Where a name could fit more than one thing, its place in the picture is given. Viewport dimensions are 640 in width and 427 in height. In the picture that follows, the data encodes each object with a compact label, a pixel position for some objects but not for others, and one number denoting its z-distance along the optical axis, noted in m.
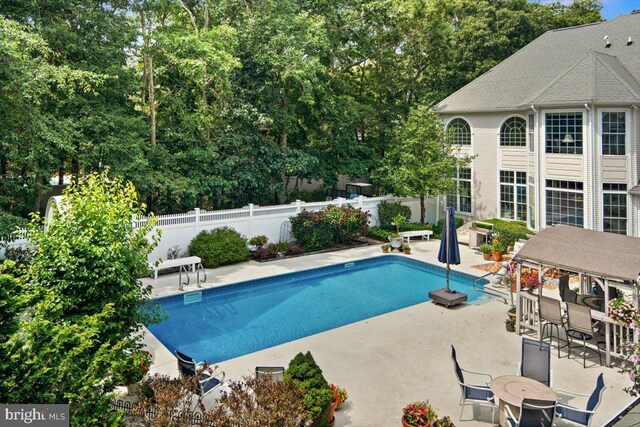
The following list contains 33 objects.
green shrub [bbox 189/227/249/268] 18.08
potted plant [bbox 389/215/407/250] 20.52
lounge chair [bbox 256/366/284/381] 8.26
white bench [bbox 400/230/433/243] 21.99
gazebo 9.66
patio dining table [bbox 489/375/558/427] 7.43
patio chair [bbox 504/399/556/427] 7.01
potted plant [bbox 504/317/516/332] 11.82
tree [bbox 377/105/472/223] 22.62
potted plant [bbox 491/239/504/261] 18.80
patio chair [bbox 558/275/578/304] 11.52
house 18.34
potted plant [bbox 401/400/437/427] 7.35
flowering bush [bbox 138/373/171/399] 7.78
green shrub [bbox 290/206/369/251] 20.69
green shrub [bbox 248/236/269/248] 19.84
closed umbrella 13.66
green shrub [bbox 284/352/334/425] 7.16
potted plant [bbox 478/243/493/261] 19.00
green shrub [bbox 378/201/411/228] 23.83
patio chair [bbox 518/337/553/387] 8.38
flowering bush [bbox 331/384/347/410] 8.17
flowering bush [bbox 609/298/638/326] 9.34
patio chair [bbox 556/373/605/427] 7.21
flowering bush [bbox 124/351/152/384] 7.23
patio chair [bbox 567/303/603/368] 9.84
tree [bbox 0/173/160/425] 5.63
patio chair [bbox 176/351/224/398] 7.95
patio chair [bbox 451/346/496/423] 7.95
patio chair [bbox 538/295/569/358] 10.48
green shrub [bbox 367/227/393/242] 22.67
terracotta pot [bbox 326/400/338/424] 7.52
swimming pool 12.16
